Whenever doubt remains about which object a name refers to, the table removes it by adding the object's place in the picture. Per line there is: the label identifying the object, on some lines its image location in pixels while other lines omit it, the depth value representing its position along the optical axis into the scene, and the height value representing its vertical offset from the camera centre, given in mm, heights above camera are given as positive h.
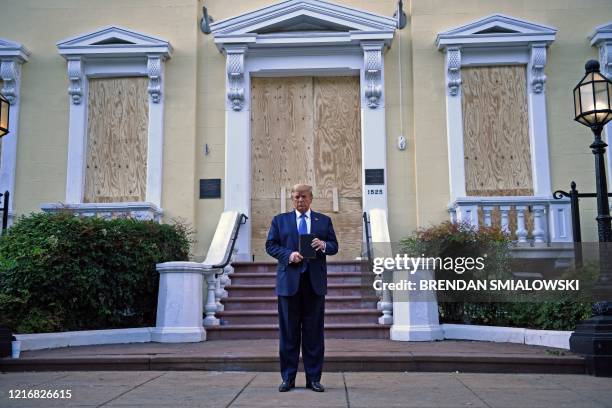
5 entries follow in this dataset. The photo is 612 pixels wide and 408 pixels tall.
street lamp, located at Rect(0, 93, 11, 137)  8703 +2023
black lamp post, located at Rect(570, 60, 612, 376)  7012 +465
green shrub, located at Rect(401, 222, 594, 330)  8805 -379
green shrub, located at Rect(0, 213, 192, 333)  8922 -17
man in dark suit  6023 -216
